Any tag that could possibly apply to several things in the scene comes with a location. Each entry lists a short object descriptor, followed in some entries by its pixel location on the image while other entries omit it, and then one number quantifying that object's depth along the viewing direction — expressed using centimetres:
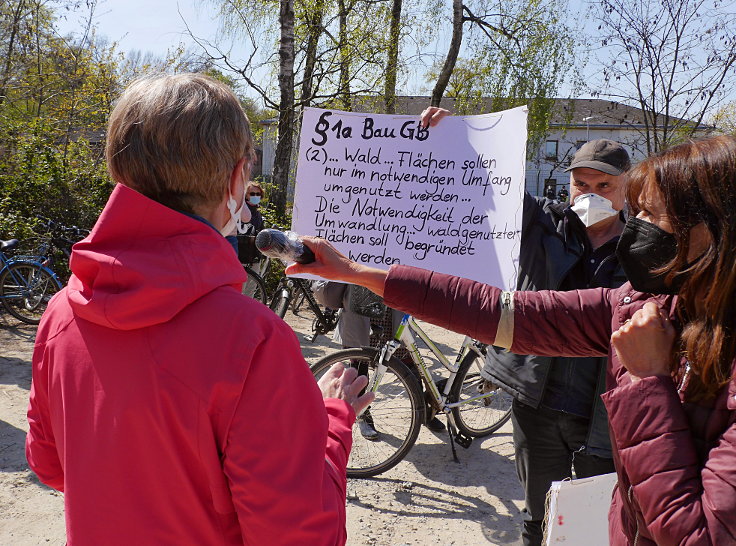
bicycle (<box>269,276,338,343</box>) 668
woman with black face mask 107
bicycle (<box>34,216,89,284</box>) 755
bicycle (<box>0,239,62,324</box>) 697
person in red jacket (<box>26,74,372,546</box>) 97
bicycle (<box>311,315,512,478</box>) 387
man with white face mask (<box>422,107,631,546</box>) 243
